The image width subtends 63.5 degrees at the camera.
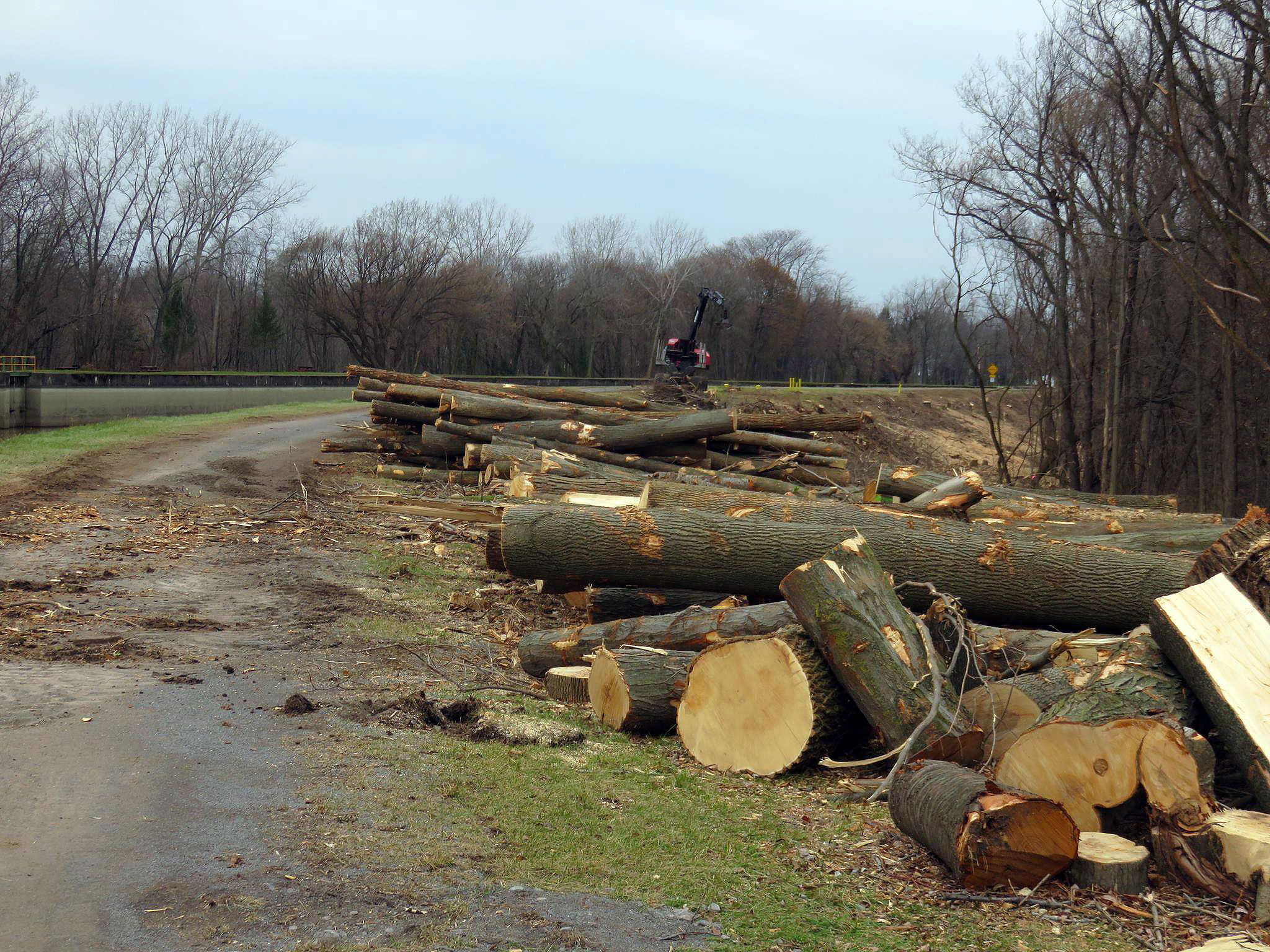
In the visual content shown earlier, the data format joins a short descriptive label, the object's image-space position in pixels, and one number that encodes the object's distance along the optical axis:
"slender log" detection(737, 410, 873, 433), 18.88
